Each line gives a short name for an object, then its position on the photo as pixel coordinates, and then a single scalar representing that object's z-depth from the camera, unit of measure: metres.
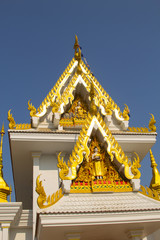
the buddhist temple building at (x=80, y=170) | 6.09
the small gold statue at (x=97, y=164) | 6.98
